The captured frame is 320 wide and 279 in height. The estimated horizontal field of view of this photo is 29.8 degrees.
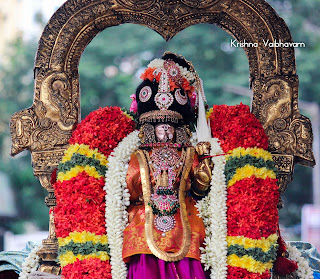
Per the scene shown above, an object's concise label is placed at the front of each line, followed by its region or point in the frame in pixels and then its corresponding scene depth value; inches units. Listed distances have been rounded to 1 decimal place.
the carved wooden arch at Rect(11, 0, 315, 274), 276.8
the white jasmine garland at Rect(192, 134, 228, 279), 241.9
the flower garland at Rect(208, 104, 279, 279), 239.9
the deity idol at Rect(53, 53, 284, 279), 241.0
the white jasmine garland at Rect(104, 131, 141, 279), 245.0
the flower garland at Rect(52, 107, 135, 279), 241.8
